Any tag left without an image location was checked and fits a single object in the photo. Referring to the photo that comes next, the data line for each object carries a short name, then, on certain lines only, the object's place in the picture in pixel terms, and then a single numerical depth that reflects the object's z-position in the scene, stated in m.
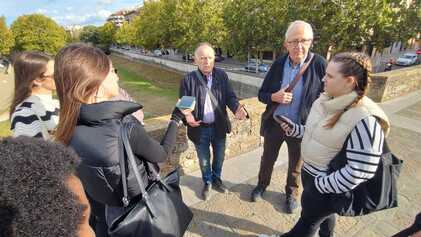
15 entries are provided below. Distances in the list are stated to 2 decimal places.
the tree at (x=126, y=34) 47.12
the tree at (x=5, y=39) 40.38
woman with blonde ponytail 1.66
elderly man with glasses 2.56
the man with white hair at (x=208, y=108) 2.98
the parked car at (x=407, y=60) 26.62
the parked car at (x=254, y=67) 25.64
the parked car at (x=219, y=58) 37.44
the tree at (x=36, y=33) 42.75
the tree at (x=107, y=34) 79.06
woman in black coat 1.42
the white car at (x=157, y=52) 52.62
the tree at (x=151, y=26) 29.50
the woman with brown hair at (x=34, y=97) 1.96
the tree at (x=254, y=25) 19.31
